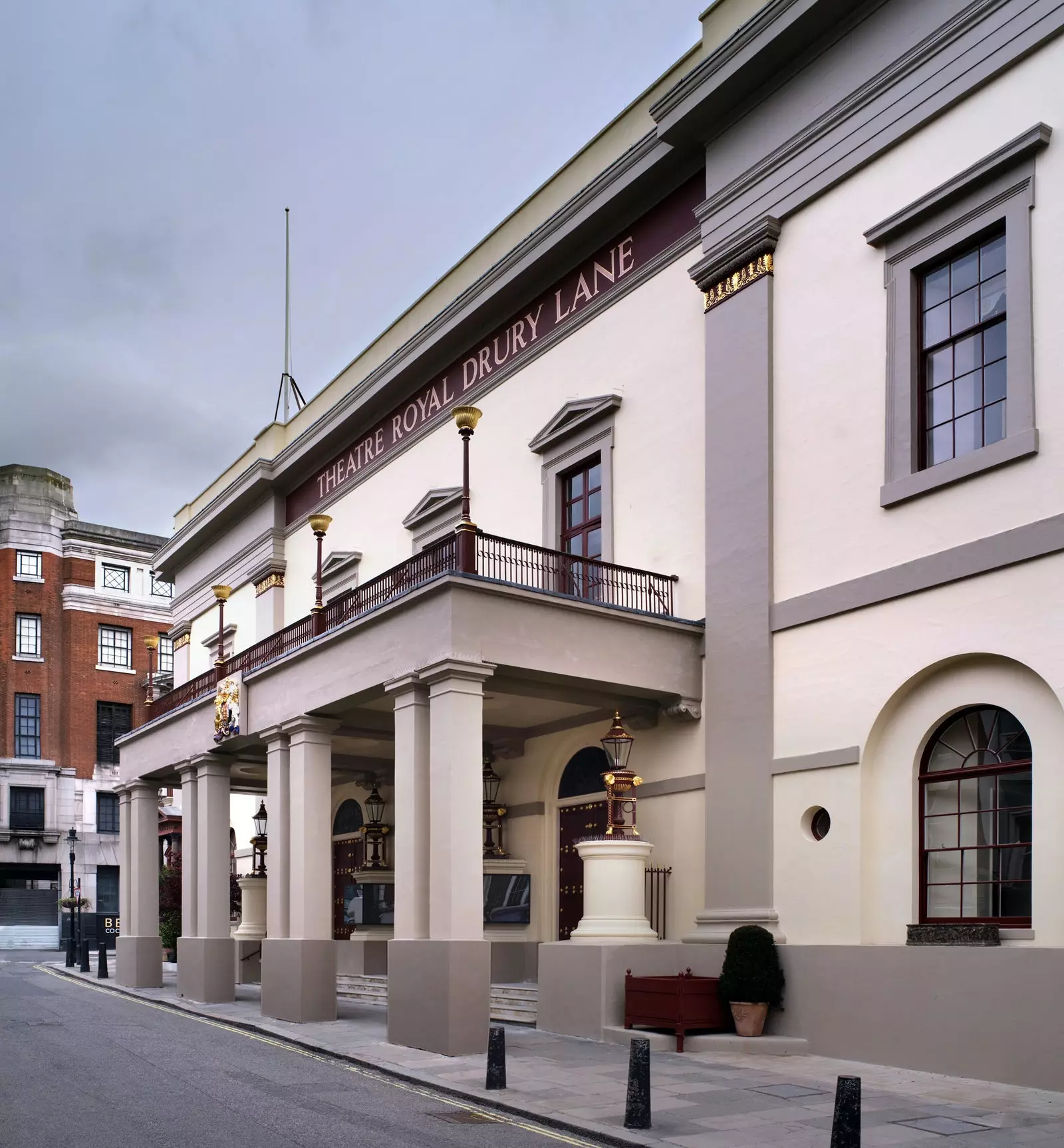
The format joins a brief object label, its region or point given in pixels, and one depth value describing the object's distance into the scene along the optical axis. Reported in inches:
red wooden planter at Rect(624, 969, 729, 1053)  613.3
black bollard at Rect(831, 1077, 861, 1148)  357.7
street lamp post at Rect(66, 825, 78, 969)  1461.6
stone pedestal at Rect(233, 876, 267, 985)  1114.1
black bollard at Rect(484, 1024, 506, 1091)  501.7
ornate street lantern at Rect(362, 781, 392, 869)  1022.4
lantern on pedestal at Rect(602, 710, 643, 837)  695.7
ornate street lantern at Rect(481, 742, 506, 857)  871.7
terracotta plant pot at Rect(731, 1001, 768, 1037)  615.5
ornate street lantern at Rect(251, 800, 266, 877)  1055.0
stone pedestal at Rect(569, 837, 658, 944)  671.1
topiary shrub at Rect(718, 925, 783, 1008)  614.2
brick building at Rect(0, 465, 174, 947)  2278.5
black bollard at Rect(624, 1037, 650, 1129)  423.5
